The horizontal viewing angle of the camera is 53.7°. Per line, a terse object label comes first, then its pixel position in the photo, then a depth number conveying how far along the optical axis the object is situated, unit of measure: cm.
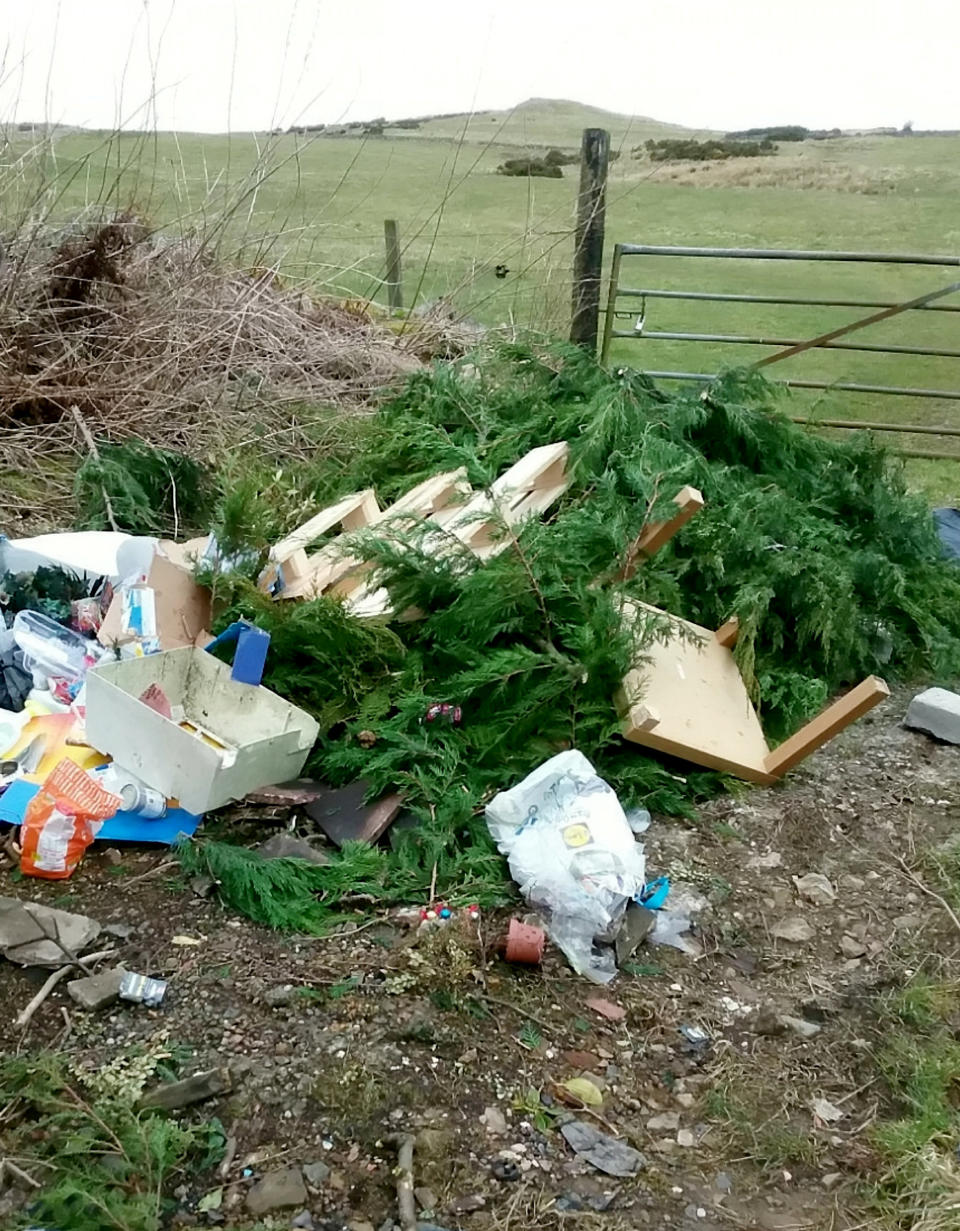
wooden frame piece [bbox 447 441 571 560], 321
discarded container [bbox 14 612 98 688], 308
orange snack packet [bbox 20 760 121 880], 243
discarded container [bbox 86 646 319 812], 256
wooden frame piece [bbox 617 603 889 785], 281
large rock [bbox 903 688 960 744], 337
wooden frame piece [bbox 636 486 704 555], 314
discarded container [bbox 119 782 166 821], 257
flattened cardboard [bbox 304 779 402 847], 260
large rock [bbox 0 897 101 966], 214
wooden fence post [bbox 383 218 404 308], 704
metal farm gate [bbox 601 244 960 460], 679
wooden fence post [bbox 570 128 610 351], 649
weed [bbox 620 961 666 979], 231
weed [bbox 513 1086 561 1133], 187
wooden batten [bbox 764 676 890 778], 273
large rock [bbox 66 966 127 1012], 202
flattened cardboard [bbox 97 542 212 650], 315
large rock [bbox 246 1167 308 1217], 165
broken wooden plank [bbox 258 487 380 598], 338
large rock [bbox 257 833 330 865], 250
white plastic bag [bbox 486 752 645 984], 234
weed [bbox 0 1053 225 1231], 158
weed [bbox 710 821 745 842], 279
